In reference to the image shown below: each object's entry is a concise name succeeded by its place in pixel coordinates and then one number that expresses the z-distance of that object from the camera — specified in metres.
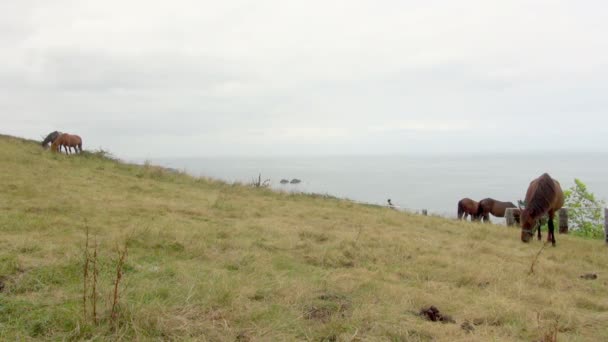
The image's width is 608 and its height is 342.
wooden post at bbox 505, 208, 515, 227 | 12.84
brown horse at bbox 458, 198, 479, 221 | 18.09
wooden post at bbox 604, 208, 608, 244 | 9.69
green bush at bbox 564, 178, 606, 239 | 17.86
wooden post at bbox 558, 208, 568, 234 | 12.52
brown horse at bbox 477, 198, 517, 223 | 17.92
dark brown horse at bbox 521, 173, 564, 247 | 9.10
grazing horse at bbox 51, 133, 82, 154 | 18.41
